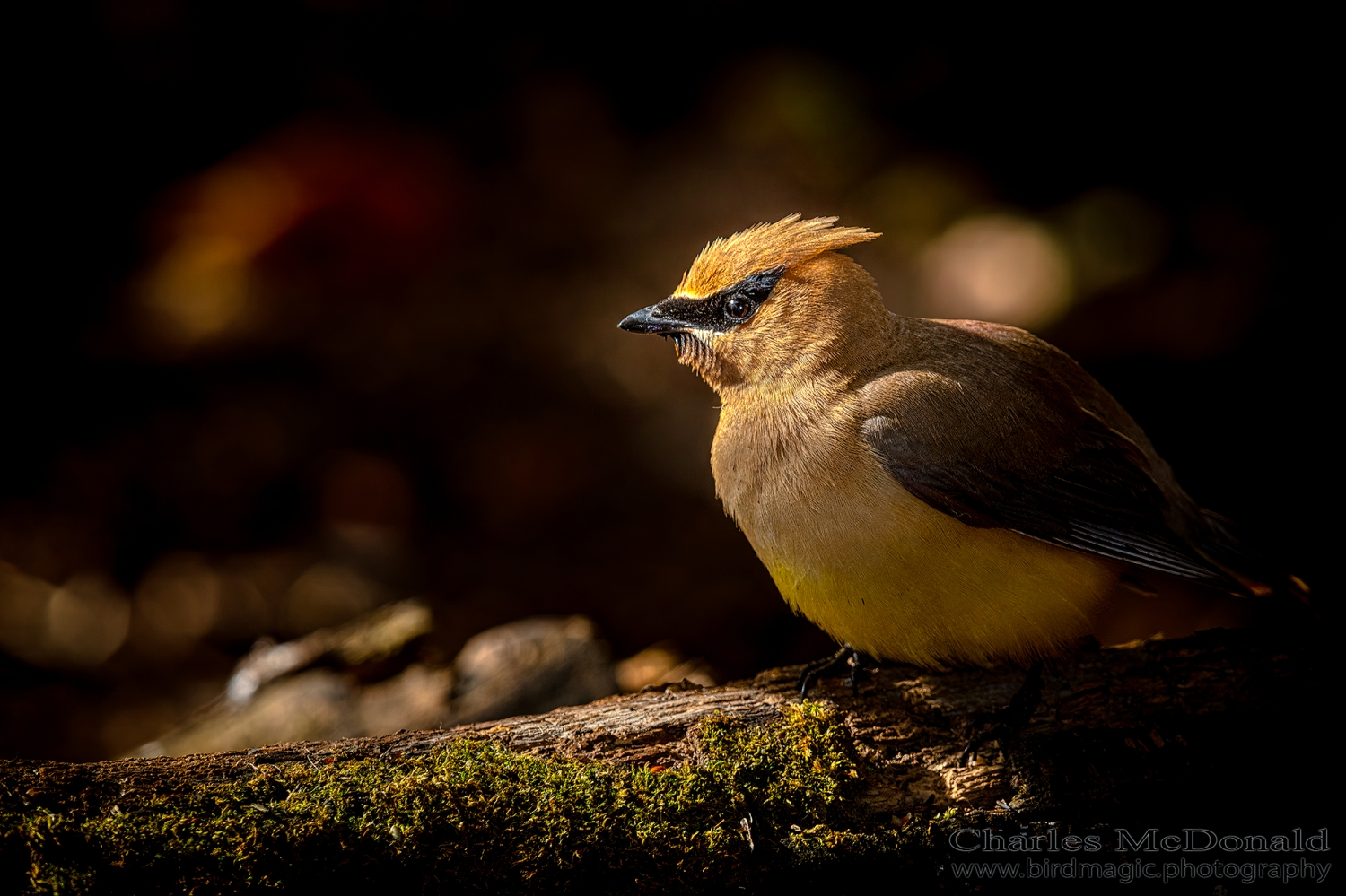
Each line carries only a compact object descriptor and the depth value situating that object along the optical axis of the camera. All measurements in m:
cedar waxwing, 6.54
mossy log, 4.94
